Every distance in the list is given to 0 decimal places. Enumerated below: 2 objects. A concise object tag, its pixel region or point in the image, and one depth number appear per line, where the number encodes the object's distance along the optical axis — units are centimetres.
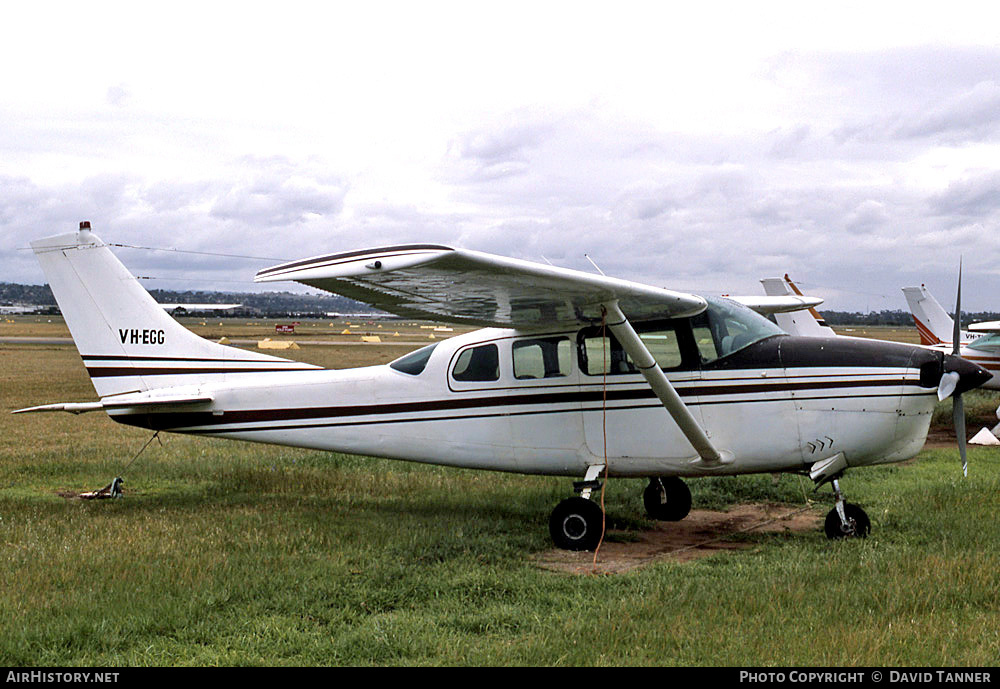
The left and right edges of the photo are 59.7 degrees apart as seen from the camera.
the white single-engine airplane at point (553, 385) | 781
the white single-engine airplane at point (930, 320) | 2469
